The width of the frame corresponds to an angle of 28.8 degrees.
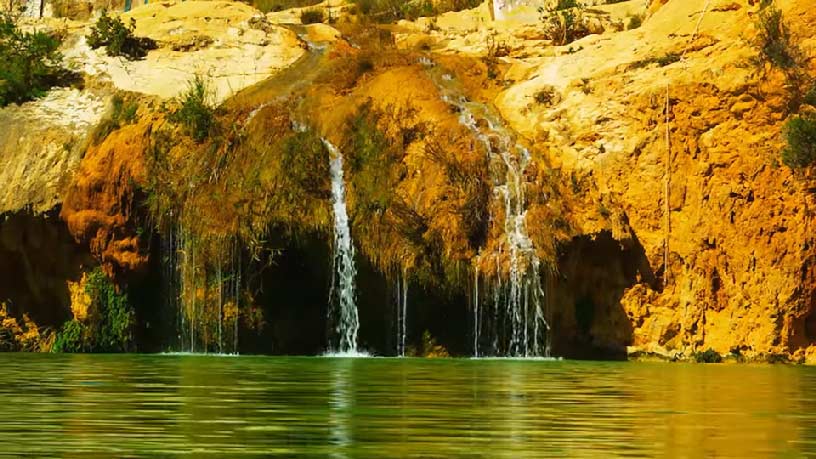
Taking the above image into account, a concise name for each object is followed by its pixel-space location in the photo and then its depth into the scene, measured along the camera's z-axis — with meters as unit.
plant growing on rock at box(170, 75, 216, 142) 42.28
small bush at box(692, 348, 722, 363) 37.66
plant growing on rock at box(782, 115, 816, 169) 38.09
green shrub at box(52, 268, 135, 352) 39.88
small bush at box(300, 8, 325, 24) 56.59
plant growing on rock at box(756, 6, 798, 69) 40.25
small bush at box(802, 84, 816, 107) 39.78
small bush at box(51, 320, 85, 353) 40.00
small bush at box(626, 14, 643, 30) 49.97
